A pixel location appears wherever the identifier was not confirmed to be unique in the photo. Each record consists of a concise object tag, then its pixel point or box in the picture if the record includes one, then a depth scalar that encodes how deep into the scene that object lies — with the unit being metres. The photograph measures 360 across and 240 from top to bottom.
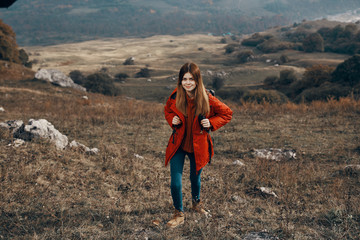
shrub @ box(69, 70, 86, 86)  29.53
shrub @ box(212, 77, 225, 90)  29.14
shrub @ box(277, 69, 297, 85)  26.81
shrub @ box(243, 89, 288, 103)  19.72
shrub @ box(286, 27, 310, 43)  58.92
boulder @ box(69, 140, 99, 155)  6.06
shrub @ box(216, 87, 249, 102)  24.65
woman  3.10
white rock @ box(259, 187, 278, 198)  4.45
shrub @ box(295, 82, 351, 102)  18.02
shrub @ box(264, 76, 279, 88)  27.80
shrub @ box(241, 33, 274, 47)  58.03
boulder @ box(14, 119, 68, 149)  5.91
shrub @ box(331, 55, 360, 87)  19.34
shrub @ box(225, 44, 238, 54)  53.79
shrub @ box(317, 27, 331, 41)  52.24
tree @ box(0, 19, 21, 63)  28.01
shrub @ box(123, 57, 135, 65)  47.26
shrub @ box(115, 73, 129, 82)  34.02
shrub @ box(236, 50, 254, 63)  45.28
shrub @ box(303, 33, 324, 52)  45.70
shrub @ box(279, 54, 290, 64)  40.34
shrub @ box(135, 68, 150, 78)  36.03
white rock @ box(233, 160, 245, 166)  6.05
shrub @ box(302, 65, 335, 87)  22.59
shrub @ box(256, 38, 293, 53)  49.59
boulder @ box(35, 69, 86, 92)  21.05
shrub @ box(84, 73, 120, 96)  25.13
